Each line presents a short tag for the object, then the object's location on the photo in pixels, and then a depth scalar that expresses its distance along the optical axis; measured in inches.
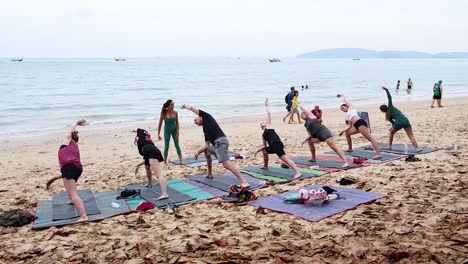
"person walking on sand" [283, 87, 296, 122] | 741.9
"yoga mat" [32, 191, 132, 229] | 251.9
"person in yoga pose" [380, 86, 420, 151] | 417.1
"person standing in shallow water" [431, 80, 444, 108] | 949.2
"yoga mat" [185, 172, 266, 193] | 322.7
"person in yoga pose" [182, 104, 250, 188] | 305.7
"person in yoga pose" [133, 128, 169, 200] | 290.4
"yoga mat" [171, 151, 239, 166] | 438.4
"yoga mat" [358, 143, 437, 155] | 416.8
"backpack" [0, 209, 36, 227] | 252.1
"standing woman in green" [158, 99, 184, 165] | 400.8
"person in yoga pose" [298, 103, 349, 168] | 363.6
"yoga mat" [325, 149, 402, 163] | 391.7
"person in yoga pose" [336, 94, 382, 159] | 392.2
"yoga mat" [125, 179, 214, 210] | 290.8
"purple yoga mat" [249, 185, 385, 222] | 240.8
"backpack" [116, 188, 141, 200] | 305.3
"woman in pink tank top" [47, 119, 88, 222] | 252.4
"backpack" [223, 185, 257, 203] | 280.4
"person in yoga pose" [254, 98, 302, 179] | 330.6
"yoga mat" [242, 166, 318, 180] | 345.4
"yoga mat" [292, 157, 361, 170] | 372.7
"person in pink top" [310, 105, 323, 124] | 513.3
